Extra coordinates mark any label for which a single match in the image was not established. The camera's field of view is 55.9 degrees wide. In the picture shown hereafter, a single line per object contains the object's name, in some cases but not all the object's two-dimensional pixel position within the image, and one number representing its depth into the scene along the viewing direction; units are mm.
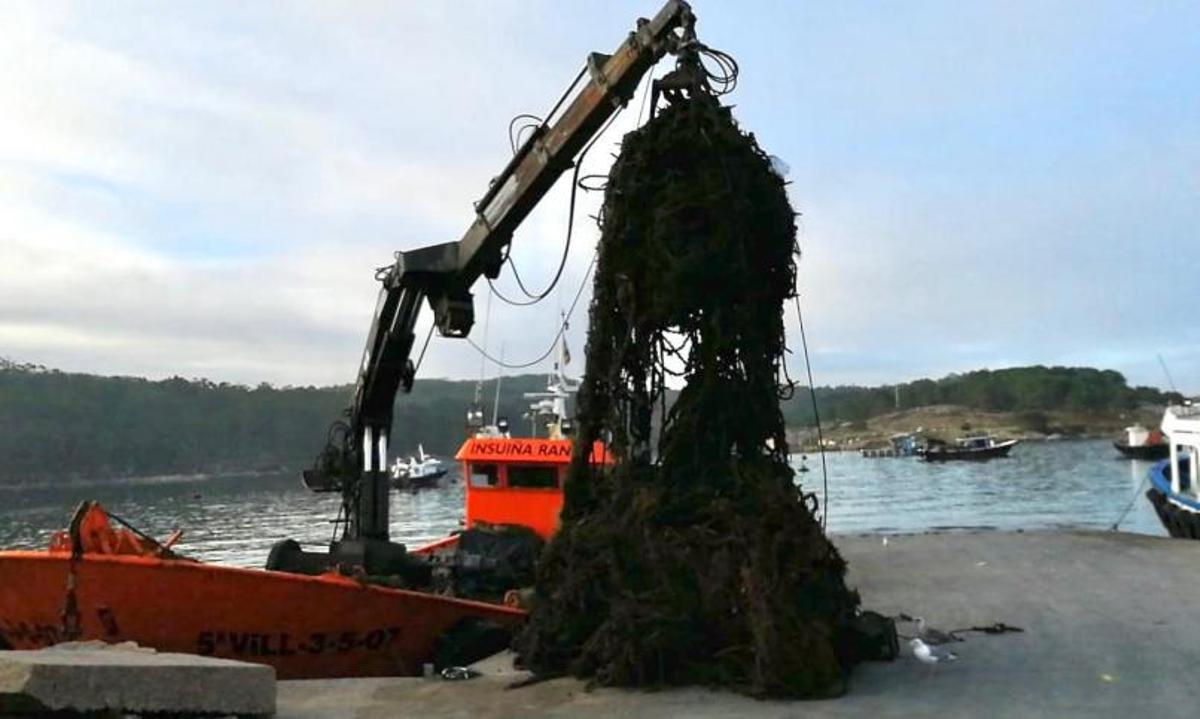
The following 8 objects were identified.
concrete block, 5559
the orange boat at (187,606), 9391
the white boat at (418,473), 83125
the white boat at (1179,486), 22891
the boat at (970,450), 98438
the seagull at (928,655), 7926
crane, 10562
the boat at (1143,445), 80906
